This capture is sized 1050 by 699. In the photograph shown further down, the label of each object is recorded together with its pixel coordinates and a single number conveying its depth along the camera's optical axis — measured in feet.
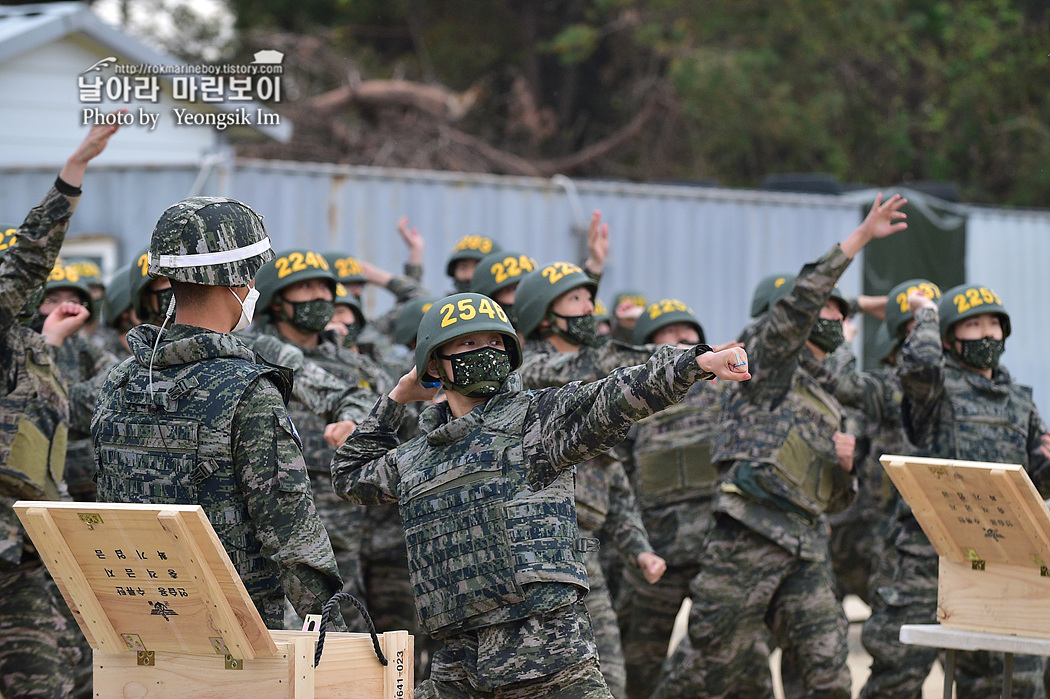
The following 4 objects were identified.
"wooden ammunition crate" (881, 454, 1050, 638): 31.65
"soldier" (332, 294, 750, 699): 26.27
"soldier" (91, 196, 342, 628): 24.64
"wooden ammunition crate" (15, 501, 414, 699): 21.84
